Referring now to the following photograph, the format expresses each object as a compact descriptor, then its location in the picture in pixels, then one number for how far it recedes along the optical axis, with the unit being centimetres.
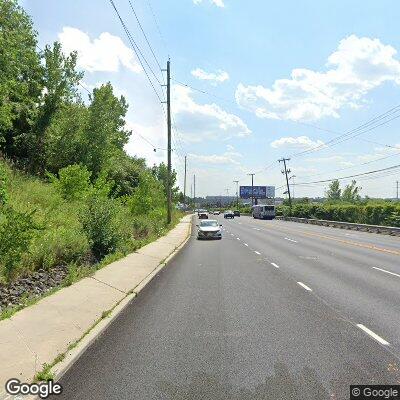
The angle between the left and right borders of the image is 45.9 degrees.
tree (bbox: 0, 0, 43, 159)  2928
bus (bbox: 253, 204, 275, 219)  9090
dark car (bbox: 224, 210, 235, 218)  10080
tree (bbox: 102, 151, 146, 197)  5456
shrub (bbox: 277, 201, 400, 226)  4838
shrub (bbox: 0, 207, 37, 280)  1084
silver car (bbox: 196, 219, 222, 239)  3581
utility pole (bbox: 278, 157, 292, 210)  9673
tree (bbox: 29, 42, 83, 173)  4209
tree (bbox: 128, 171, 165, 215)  3781
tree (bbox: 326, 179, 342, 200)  15815
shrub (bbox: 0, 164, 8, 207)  1867
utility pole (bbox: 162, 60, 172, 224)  4200
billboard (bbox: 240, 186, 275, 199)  17212
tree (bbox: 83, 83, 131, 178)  4575
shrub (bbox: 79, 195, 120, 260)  1783
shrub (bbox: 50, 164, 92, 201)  2811
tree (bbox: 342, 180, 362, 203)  14071
